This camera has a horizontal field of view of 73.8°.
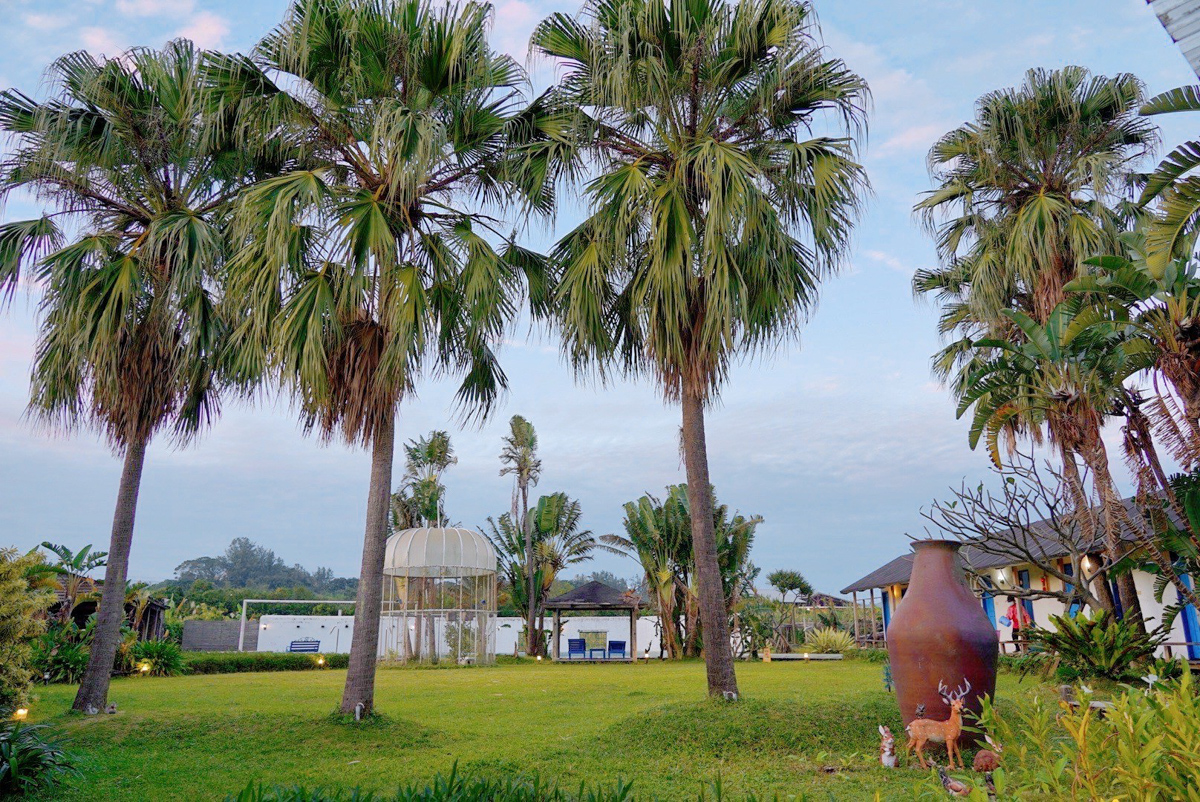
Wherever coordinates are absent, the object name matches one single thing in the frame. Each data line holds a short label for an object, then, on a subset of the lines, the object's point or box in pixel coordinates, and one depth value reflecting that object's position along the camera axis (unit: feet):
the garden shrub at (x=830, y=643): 87.20
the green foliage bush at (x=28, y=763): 20.58
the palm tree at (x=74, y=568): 58.18
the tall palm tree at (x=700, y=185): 32.32
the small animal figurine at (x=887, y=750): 23.63
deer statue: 22.17
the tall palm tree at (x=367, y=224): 30.45
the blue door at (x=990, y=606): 73.56
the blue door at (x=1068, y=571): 62.44
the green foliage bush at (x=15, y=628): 26.16
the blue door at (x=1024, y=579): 68.08
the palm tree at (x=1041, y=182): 42.83
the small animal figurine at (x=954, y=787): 17.26
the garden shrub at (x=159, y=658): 63.87
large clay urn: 23.84
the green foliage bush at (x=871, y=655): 76.23
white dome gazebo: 81.61
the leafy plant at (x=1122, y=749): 8.79
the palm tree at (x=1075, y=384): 35.65
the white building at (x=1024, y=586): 51.93
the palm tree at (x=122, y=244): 33.30
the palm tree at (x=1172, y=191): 21.95
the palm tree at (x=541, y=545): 102.89
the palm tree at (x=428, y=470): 107.96
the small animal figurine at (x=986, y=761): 20.02
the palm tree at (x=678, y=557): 95.45
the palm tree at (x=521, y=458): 105.91
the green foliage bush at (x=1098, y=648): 36.86
